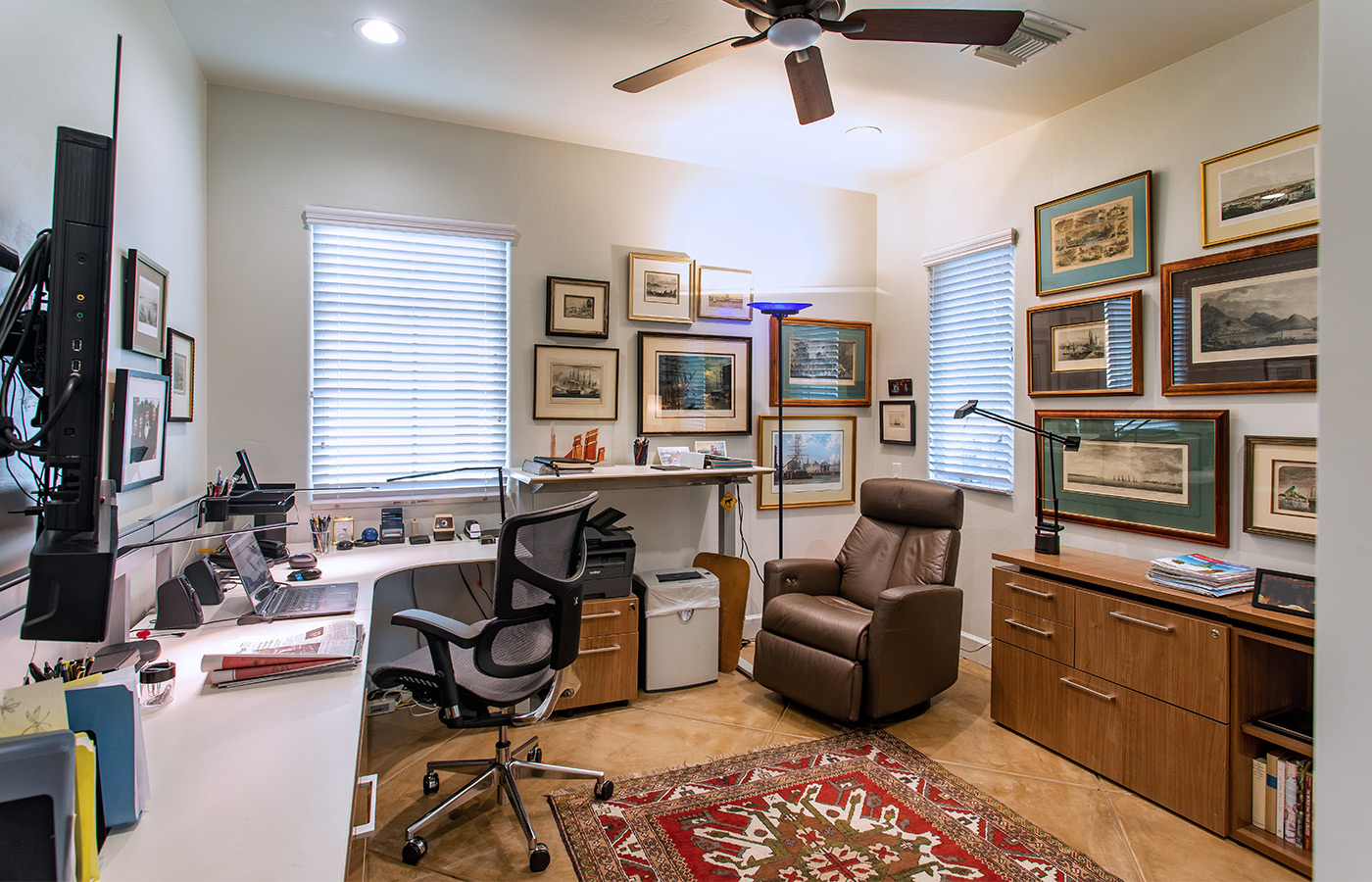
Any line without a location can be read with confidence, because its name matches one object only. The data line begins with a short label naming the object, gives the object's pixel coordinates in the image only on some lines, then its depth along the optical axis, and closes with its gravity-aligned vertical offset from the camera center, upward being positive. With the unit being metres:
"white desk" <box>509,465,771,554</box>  3.11 -0.16
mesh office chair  2.04 -0.64
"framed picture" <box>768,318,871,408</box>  4.14 +0.54
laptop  2.04 -0.50
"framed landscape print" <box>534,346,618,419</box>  3.57 +0.34
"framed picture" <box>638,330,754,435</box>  3.82 +0.37
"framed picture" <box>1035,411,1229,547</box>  2.67 -0.09
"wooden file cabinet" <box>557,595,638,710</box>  3.08 -0.95
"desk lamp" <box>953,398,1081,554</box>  2.88 -0.34
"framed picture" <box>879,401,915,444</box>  4.17 +0.17
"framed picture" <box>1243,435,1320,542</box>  2.36 -0.12
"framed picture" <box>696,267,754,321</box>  3.93 +0.91
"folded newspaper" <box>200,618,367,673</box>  1.56 -0.51
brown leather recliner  2.84 -0.75
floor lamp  3.47 +0.03
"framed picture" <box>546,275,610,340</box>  3.57 +0.74
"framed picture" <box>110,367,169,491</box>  1.83 +0.04
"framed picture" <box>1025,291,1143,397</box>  2.97 +0.49
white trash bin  3.29 -0.91
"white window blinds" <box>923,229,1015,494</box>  3.61 +0.53
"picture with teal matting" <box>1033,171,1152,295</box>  2.92 +0.99
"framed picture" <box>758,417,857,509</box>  4.13 -0.07
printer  3.13 -0.54
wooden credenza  2.14 -0.80
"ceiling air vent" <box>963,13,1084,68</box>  2.47 +1.56
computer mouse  2.55 -0.45
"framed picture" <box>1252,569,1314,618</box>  2.05 -0.44
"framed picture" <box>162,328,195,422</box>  2.45 +0.26
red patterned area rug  2.04 -1.26
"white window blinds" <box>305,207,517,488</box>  3.22 +0.49
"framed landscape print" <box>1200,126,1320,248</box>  2.36 +0.97
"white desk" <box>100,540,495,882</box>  0.93 -0.57
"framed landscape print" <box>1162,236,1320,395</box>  2.38 +0.50
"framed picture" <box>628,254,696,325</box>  3.76 +0.91
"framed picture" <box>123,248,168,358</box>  2.04 +0.44
